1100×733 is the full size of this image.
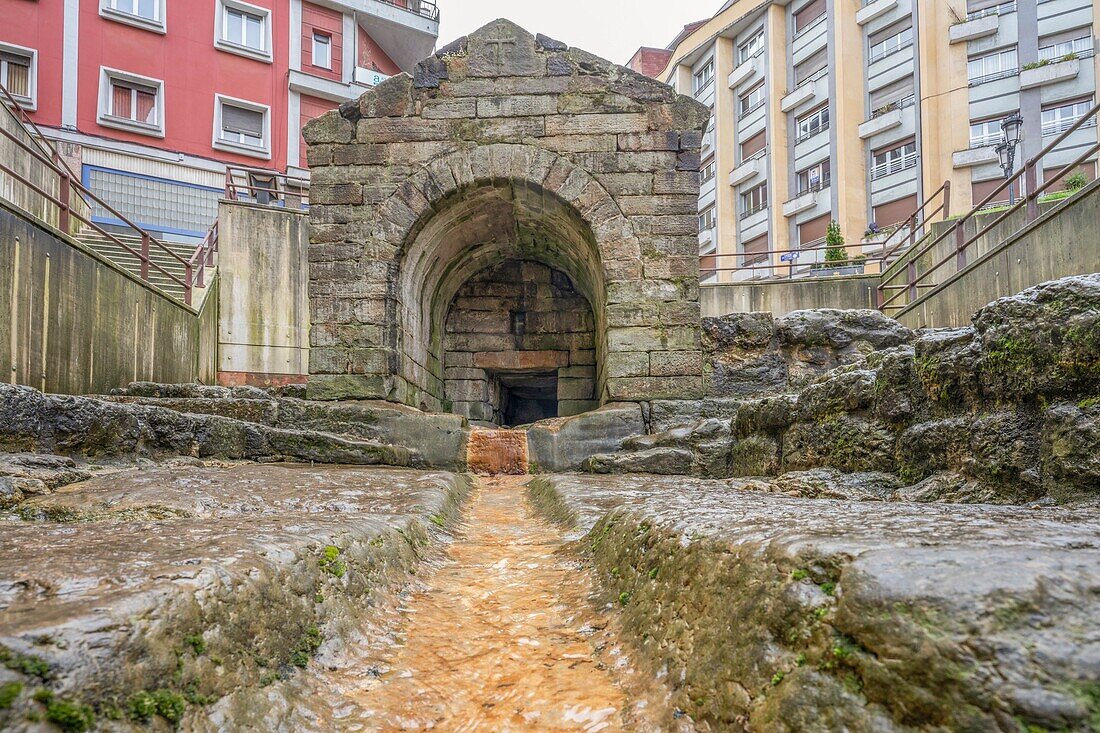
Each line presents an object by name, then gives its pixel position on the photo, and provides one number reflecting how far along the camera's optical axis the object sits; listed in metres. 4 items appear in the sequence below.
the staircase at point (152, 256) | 11.82
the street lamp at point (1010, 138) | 11.97
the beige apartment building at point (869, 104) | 25.81
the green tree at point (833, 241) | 20.49
